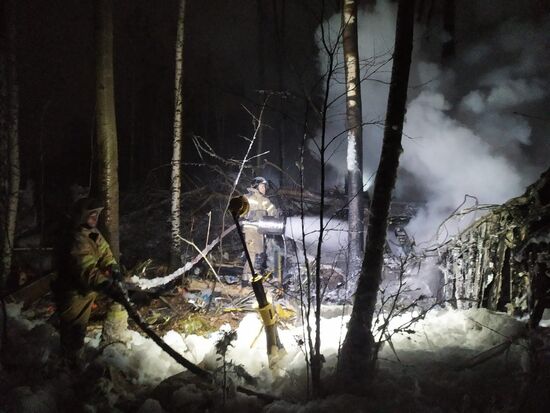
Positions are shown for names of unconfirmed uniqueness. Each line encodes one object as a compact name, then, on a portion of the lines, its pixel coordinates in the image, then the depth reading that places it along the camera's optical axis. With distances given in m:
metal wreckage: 4.48
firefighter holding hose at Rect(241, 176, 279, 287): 9.59
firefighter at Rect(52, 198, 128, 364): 4.58
